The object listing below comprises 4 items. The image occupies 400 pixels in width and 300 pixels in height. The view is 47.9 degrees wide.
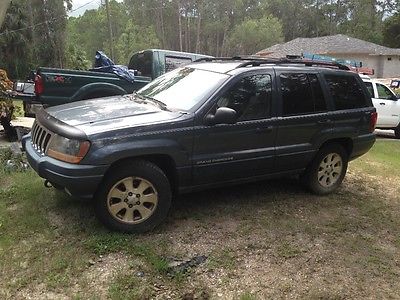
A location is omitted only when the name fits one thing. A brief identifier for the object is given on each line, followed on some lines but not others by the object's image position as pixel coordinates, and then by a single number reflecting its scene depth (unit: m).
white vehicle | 13.56
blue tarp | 9.55
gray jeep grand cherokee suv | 4.18
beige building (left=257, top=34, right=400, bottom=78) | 49.03
